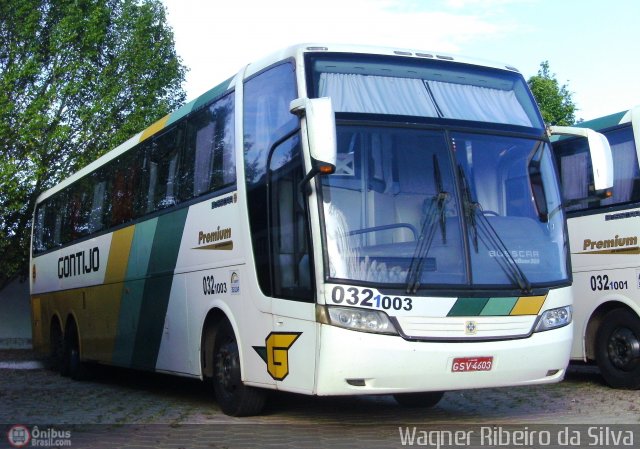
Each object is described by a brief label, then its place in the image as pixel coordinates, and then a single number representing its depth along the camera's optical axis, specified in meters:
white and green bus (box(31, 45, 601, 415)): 8.20
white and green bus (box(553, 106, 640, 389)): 12.22
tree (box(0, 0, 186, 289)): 26.30
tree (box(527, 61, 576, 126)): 32.28
